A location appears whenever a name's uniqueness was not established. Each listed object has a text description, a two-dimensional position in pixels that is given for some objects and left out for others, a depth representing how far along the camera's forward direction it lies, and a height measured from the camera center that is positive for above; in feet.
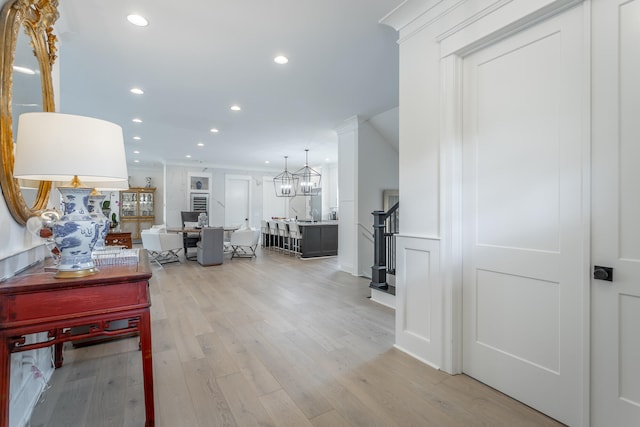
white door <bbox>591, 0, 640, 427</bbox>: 4.79 +0.05
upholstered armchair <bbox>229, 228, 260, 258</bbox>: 23.97 -1.96
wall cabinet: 34.37 +0.40
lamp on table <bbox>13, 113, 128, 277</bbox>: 4.47 +0.81
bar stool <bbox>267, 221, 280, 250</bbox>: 29.84 -2.30
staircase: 13.00 -1.90
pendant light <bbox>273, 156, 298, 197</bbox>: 36.99 +3.61
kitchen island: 24.94 -2.16
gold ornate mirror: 5.01 +2.72
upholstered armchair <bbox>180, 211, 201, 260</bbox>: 24.98 -1.22
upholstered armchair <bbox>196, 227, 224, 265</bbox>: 21.40 -2.35
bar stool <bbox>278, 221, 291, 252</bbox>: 27.40 -2.00
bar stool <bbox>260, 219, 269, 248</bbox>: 32.13 -2.08
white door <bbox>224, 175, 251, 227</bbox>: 35.92 +1.76
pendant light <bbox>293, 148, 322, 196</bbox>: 27.95 +3.59
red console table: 4.23 -1.48
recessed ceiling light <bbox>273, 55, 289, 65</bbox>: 10.66 +5.61
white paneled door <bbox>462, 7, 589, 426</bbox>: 5.46 -0.05
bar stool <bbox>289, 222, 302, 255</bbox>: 25.59 -2.19
